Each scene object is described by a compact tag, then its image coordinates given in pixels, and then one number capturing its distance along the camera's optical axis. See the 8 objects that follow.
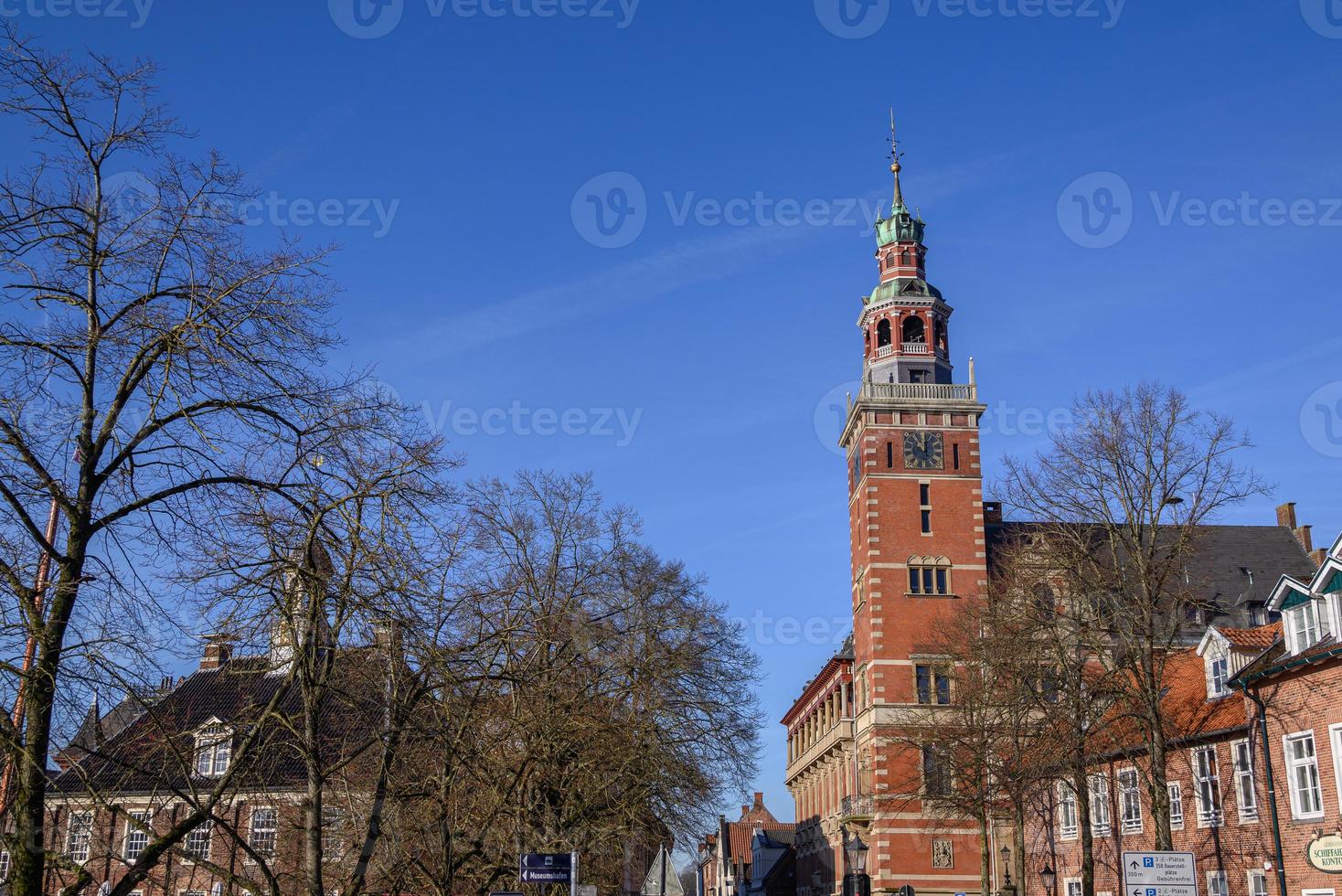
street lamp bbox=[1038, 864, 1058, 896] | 44.28
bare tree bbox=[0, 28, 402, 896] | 10.09
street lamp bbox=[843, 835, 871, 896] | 41.03
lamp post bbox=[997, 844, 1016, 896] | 42.77
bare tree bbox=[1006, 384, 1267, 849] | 32.25
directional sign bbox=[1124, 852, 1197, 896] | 17.97
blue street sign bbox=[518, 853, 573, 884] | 16.64
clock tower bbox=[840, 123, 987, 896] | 57.94
